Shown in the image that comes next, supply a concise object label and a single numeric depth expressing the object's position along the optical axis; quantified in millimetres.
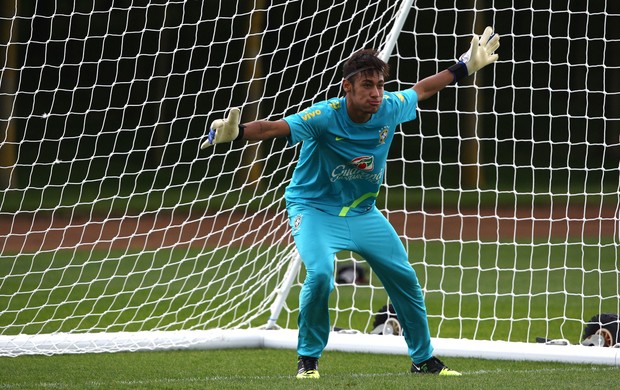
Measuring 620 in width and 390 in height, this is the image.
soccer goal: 15820
